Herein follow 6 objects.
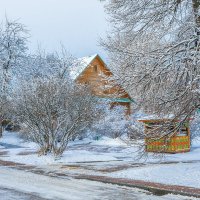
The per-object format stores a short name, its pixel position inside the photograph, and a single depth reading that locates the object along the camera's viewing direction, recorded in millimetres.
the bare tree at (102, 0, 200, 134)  11398
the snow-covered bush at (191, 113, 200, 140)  12073
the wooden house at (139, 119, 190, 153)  11469
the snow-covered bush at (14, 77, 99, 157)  18828
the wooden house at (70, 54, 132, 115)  41656
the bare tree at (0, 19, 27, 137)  36969
